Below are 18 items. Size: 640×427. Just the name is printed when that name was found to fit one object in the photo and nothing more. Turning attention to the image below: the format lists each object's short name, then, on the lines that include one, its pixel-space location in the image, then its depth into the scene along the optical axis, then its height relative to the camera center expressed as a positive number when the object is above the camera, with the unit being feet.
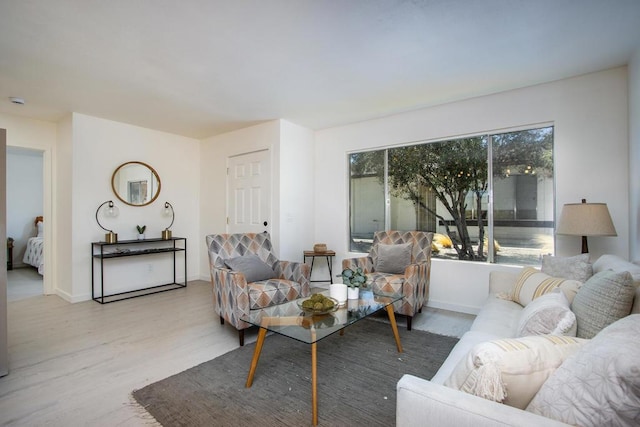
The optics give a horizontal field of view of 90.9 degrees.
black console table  13.43 -1.69
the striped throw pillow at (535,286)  5.95 -1.59
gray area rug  5.70 -3.63
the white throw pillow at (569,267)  7.13 -1.31
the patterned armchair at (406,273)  9.81 -2.02
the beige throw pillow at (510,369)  2.94 -1.49
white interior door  14.71 +1.08
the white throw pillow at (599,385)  2.34 -1.39
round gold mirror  14.66 +1.54
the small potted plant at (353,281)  8.46 -1.80
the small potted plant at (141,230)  14.99 -0.70
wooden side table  14.05 -1.93
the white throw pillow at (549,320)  4.34 -1.54
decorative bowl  7.31 -2.26
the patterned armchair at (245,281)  8.80 -2.11
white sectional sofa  2.63 -1.73
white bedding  18.40 -2.31
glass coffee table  6.13 -2.36
